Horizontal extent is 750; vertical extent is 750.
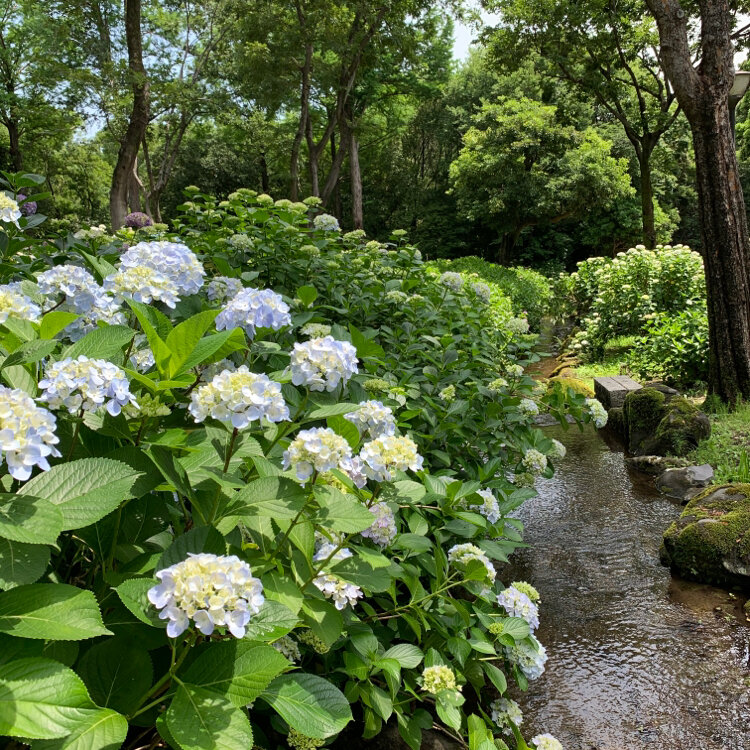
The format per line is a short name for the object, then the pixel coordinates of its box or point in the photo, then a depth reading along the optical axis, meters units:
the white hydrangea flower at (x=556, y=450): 2.75
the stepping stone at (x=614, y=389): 6.24
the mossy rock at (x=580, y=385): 6.94
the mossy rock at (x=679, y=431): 4.93
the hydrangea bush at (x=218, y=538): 0.75
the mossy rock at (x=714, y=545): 3.19
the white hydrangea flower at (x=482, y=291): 3.72
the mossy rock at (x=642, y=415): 5.34
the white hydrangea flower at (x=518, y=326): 3.34
